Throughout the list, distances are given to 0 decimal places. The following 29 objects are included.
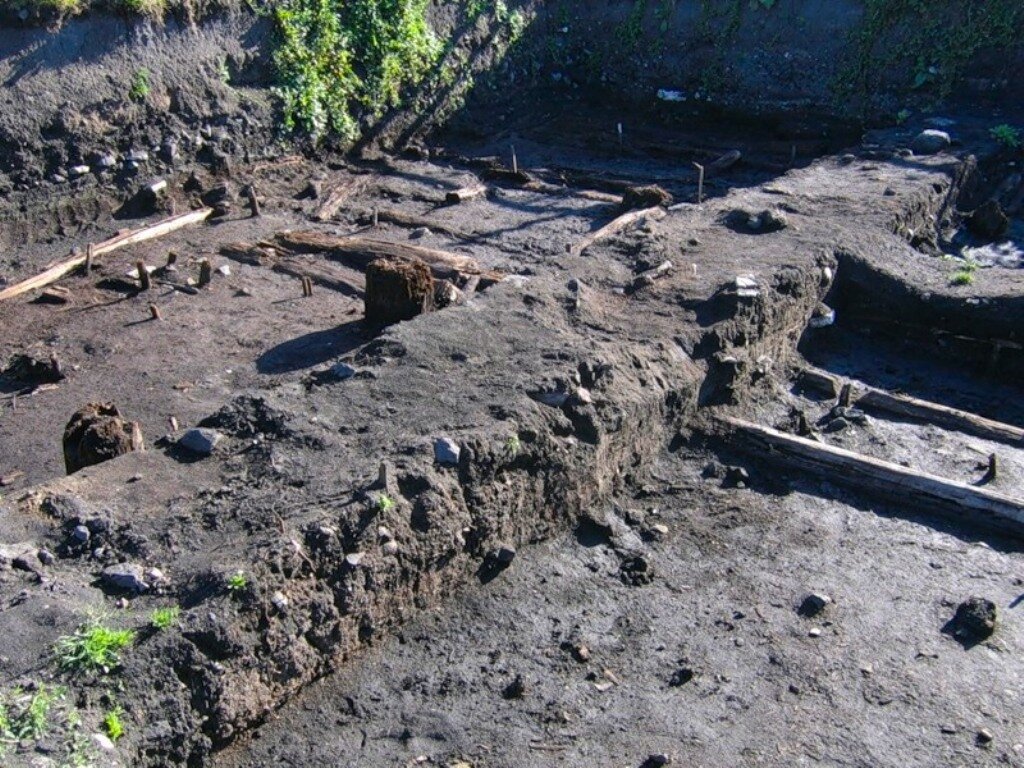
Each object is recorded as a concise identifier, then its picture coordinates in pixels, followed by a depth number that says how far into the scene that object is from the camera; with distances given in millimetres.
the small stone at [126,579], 5320
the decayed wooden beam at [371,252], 11055
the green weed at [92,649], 4785
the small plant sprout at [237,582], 5301
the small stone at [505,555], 6664
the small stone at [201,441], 6496
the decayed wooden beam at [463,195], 13375
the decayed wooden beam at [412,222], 12475
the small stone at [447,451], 6426
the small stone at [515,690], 5793
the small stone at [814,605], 6465
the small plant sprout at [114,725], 4688
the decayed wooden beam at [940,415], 8367
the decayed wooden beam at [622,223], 10977
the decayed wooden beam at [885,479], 7207
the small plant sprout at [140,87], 12695
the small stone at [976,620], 6277
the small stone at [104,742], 4590
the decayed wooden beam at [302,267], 11180
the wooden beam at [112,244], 10703
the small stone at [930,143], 13031
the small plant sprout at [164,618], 5047
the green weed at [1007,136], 13422
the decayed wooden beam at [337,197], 12906
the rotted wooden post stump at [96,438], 6809
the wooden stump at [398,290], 9719
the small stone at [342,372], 7352
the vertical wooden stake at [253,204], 12766
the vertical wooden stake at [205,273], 11023
